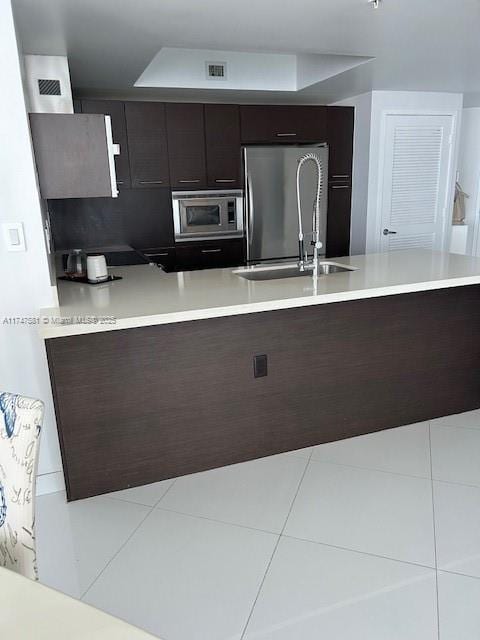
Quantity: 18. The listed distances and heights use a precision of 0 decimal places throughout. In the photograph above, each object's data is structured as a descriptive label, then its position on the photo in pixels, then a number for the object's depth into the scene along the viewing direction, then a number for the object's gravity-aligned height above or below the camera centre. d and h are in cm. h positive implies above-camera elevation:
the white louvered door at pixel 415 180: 462 +12
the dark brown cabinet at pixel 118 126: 394 +61
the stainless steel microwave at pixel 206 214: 432 -14
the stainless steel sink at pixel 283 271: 277 -43
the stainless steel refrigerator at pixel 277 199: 442 -2
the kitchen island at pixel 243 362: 205 -79
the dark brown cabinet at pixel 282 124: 436 +66
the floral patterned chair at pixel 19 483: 101 -59
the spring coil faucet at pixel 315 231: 240 -18
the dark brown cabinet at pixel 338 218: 477 -23
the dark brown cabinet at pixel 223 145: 427 +47
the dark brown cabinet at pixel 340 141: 462 +51
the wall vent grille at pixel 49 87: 248 +59
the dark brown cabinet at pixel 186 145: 416 +47
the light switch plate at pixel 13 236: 195 -13
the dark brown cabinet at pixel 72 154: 201 +20
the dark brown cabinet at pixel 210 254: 441 -51
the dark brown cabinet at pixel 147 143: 405 +48
